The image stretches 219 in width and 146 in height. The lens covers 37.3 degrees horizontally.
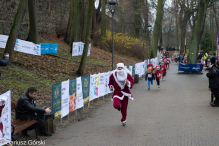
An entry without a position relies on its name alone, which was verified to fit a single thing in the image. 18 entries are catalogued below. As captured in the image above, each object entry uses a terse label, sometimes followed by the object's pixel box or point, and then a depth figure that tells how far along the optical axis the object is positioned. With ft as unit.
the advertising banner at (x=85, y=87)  39.48
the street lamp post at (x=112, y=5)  60.57
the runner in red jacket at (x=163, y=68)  83.62
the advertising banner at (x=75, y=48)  74.57
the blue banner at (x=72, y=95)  34.12
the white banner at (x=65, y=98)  31.45
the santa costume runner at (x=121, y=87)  30.94
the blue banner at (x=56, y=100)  28.89
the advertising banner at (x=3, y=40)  58.10
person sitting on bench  25.38
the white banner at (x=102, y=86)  48.46
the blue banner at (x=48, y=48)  77.18
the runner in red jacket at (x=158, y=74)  64.41
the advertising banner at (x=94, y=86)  43.65
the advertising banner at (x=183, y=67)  105.19
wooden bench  22.76
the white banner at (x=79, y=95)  36.98
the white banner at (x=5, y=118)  20.38
